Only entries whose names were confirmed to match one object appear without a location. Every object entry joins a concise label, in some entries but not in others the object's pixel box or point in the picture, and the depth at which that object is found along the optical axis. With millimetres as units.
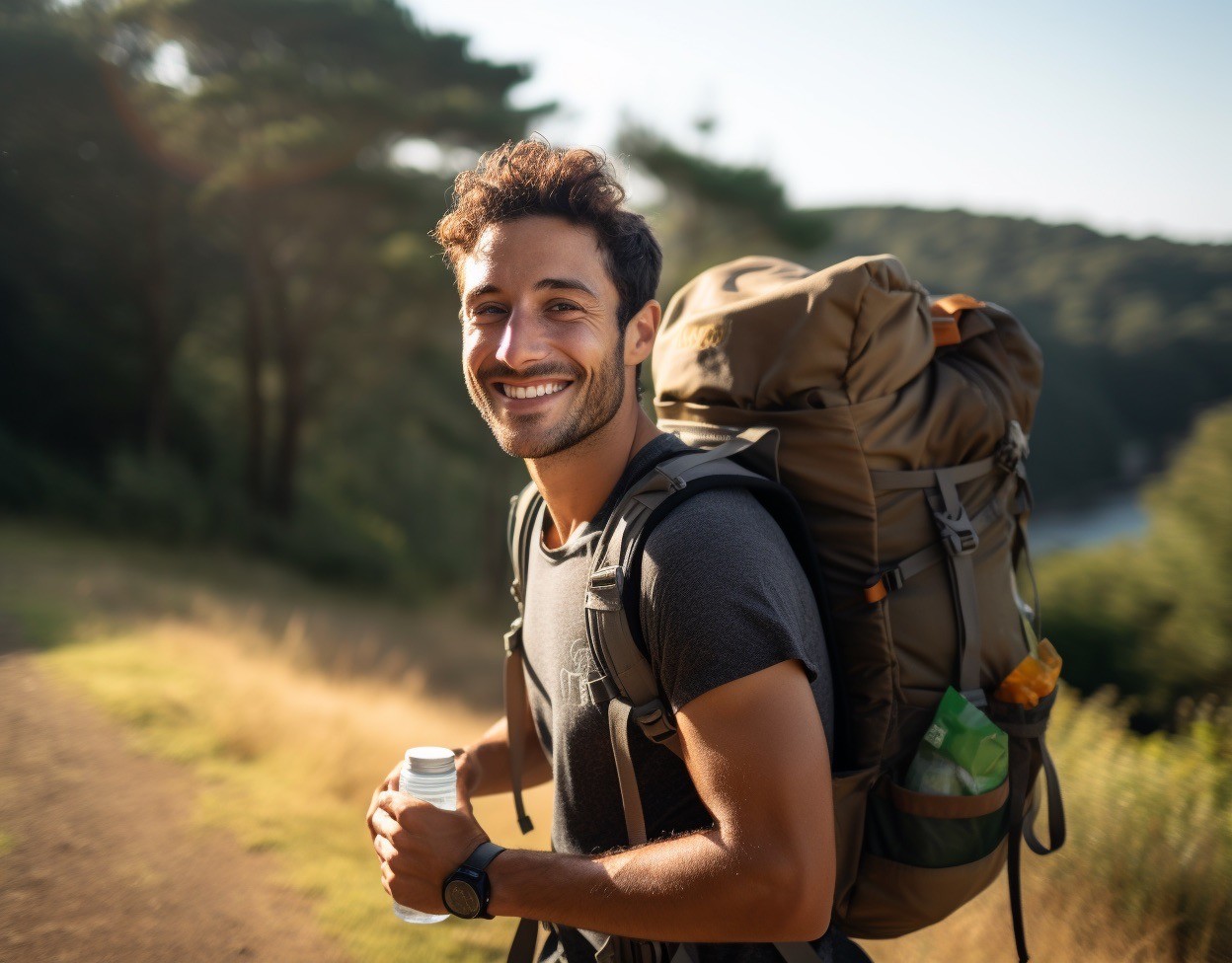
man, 1301
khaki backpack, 1607
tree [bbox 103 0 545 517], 14633
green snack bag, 1602
